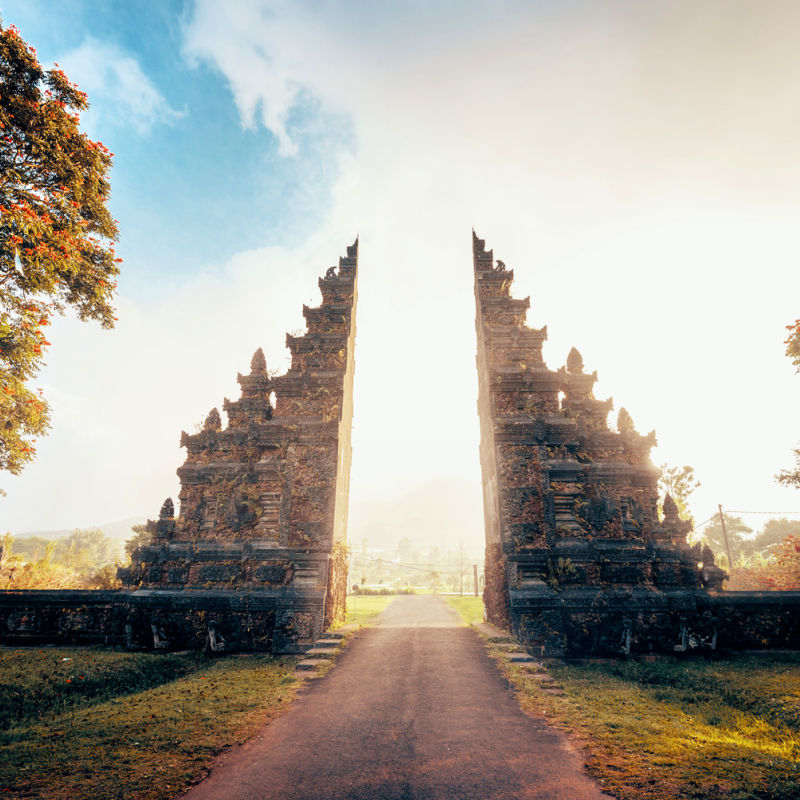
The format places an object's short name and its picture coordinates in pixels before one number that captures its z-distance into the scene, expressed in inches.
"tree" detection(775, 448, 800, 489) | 684.1
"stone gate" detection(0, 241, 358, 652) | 430.6
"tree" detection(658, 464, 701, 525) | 1362.0
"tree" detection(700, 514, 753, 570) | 2095.2
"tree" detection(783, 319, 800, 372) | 529.7
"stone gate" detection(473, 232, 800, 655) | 409.4
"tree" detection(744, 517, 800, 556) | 2140.0
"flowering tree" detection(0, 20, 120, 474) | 435.8
